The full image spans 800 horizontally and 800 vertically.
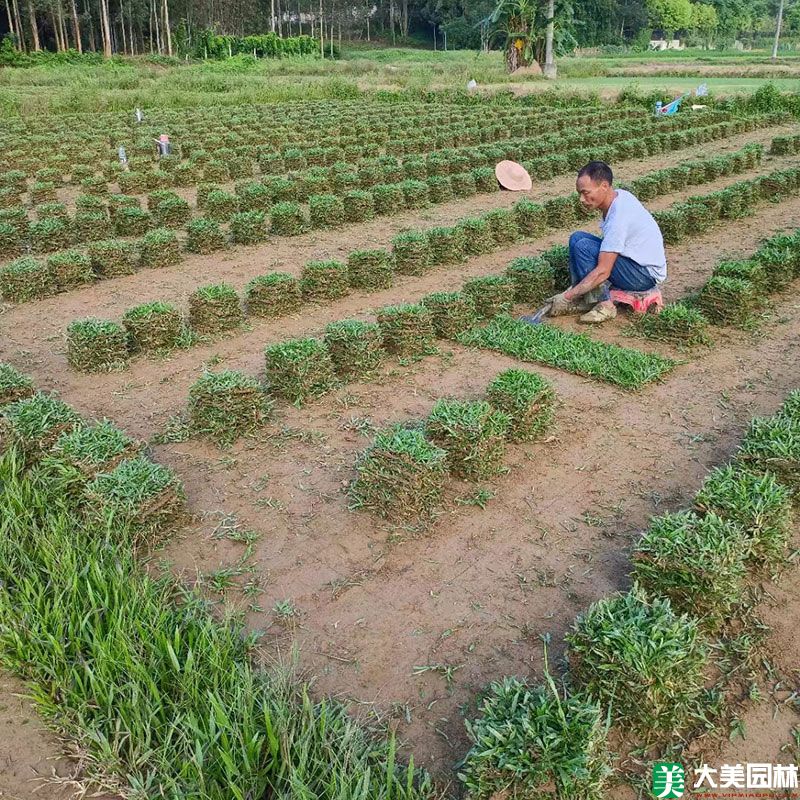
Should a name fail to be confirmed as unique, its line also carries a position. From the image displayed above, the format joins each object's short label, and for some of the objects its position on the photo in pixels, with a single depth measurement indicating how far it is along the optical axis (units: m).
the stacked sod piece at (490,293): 7.13
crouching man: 6.20
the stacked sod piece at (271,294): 7.38
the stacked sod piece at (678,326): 6.43
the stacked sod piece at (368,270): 8.19
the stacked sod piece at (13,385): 5.19
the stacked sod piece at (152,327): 6.52
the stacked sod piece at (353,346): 5.95
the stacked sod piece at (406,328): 6.33
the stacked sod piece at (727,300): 6.82
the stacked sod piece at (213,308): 6.95
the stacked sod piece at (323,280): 7.84
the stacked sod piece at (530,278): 7.51
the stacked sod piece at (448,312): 6.74
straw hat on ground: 13.50
